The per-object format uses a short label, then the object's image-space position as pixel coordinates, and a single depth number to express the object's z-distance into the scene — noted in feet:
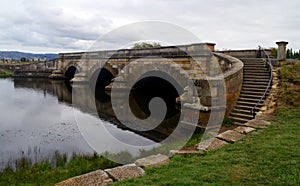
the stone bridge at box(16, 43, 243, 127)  29.17
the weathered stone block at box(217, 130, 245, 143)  20.27
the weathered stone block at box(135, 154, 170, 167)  16.26
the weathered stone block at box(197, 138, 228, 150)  19.22
